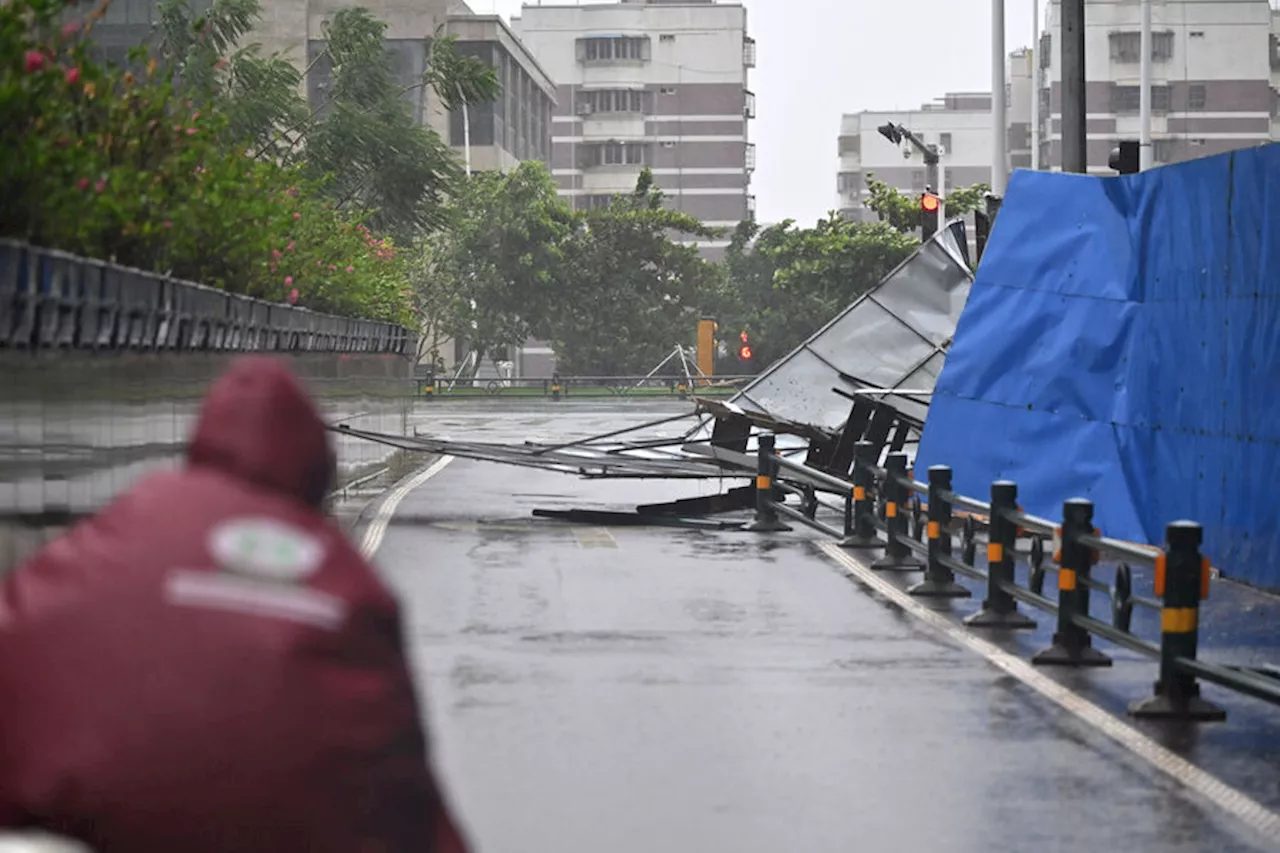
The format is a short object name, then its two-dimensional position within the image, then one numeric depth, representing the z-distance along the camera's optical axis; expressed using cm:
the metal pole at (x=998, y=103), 3778
